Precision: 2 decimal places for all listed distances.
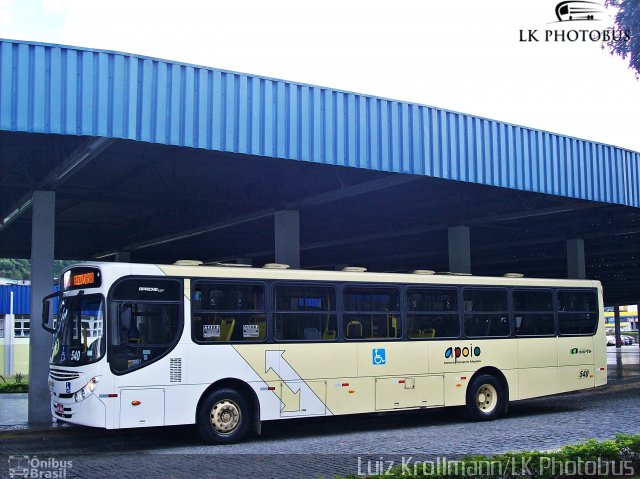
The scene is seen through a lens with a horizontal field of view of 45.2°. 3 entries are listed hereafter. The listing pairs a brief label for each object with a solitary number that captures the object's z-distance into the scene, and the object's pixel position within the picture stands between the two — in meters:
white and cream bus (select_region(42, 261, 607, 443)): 12.12
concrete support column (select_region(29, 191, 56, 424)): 15.89
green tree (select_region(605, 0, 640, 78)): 13.45
